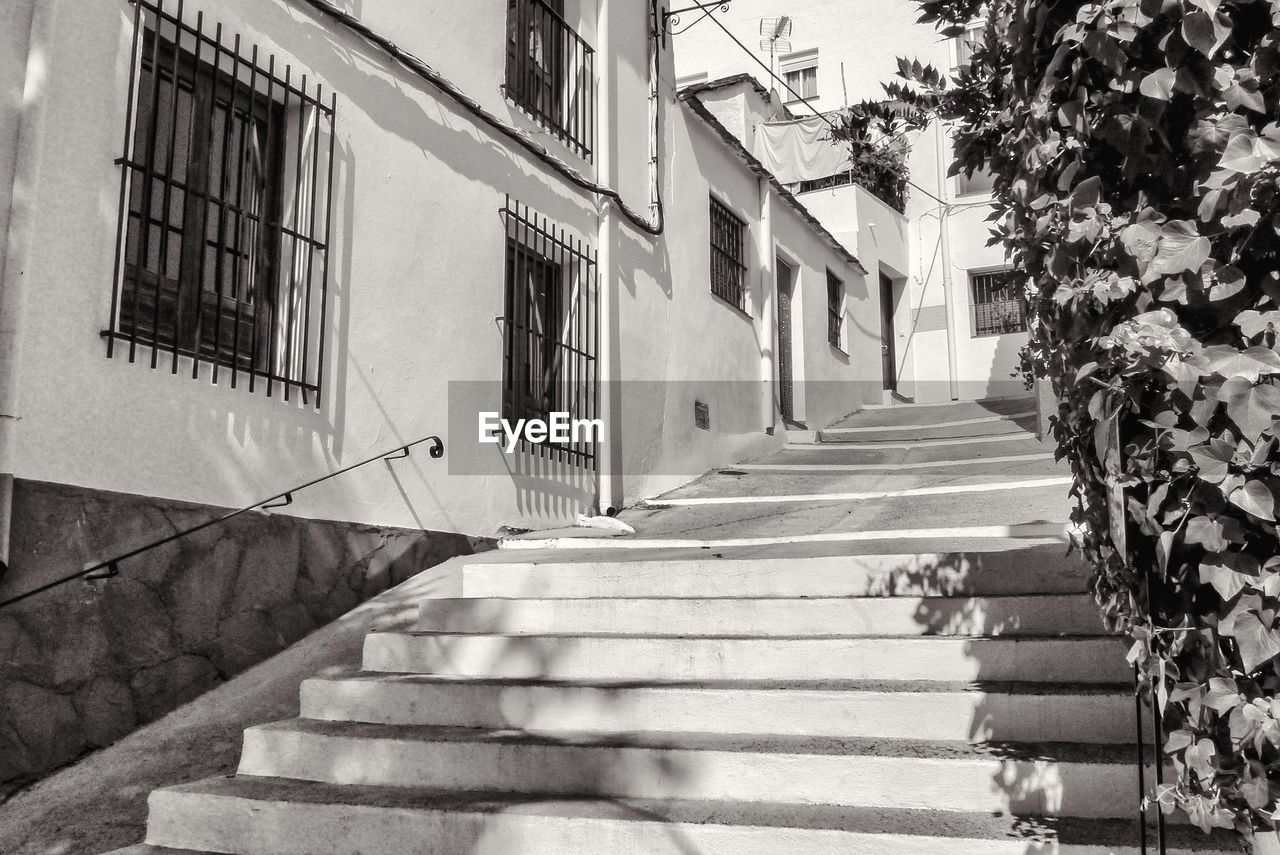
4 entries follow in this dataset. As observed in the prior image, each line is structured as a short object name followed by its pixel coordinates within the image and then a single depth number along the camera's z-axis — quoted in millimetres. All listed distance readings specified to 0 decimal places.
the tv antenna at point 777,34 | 18984
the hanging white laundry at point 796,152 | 13977
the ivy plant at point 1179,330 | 1733
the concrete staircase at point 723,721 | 3049
